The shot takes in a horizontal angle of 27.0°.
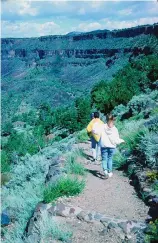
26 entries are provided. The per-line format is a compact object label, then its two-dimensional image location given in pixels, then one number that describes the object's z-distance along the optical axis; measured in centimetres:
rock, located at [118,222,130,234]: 589
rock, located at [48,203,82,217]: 680
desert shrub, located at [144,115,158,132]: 950
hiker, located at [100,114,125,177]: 856
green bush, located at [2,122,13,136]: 7450
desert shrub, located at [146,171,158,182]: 740
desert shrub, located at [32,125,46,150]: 5117
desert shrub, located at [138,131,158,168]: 811
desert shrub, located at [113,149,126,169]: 950
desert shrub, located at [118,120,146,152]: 952
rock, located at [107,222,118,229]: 607
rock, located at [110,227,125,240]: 583
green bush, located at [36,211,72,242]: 606
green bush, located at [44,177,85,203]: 727
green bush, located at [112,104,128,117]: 2908
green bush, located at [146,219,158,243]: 513
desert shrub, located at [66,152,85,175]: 913
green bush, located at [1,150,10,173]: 4053
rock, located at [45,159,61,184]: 850
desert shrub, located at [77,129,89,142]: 1474
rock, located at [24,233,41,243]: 607
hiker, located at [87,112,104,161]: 1009
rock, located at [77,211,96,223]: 651
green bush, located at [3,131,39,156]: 4822
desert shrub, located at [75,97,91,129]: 4650
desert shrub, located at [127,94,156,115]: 2078
